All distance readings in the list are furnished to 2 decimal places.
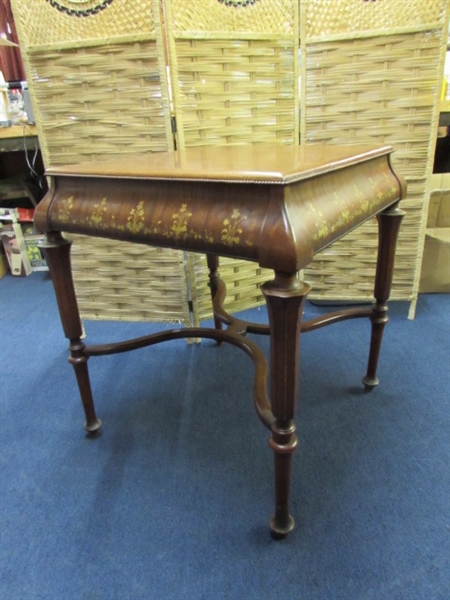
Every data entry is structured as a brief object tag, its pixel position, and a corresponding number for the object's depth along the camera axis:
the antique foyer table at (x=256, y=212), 0.57
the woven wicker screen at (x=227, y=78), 1.27
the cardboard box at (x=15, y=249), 2.36
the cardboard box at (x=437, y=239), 1.75
